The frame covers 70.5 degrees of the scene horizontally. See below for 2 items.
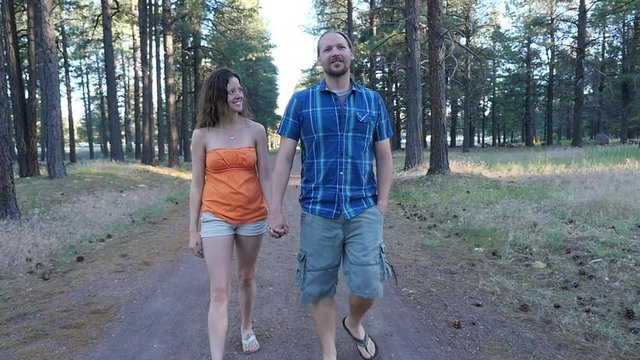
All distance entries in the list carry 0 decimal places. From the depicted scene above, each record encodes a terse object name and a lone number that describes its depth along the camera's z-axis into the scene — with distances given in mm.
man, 2973
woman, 3232
